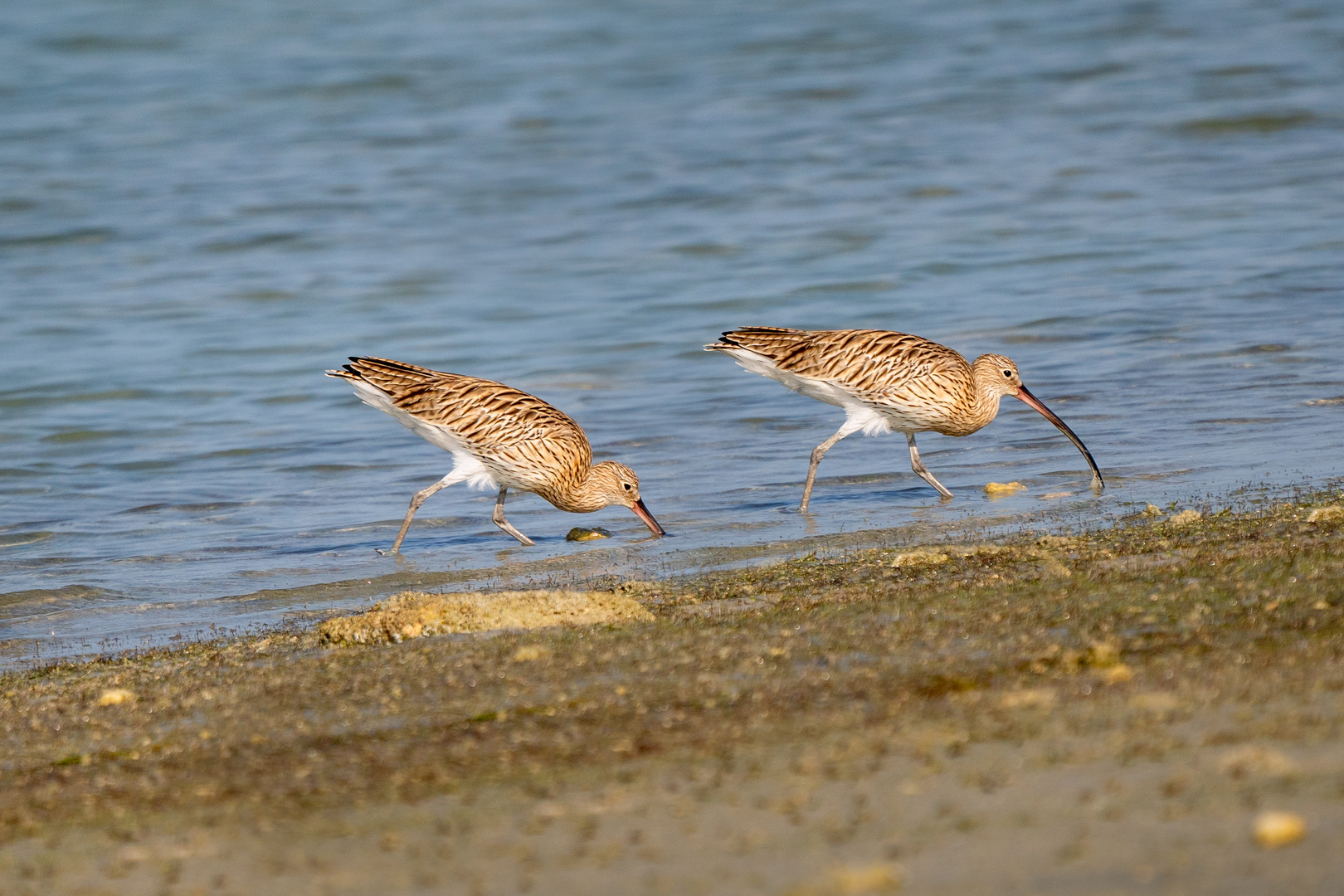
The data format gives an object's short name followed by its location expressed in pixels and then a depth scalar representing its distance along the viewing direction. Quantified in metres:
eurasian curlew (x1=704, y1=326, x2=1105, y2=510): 18.73
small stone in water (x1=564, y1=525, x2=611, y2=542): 17.53
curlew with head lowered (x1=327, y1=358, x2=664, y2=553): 18.23
